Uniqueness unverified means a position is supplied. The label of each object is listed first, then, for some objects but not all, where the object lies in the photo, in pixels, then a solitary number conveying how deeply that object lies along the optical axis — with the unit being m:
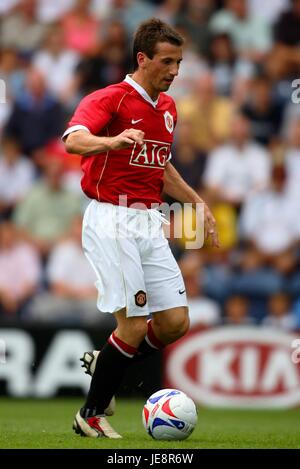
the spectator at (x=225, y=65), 14.98
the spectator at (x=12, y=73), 14.88
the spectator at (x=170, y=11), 15.33
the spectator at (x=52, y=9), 15.84
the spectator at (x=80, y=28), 15.55
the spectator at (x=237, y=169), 13.62
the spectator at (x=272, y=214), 13.36
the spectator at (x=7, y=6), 15.95
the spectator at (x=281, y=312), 12.19
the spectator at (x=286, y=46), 14.95
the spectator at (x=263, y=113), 14.48
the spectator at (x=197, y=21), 15.29
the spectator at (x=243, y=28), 15.38
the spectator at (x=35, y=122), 14.41
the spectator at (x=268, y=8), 15.80
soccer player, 6.84
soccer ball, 6.71
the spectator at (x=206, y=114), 14.15
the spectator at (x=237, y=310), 12.22
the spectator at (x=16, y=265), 12.96
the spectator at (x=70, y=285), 12.51
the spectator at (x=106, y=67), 14.77
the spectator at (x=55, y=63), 15.08
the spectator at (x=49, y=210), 13.46
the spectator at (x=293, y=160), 13.53
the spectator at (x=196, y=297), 12.21
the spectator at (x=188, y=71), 14.61
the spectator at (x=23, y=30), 15.59
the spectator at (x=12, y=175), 13.93
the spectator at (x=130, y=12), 15.64
